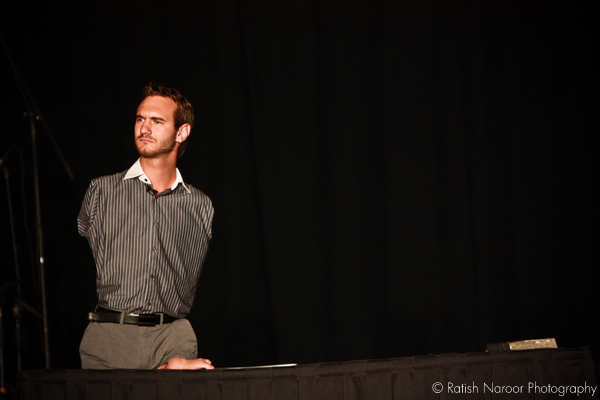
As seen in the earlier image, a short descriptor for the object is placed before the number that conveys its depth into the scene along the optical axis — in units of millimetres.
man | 7063
